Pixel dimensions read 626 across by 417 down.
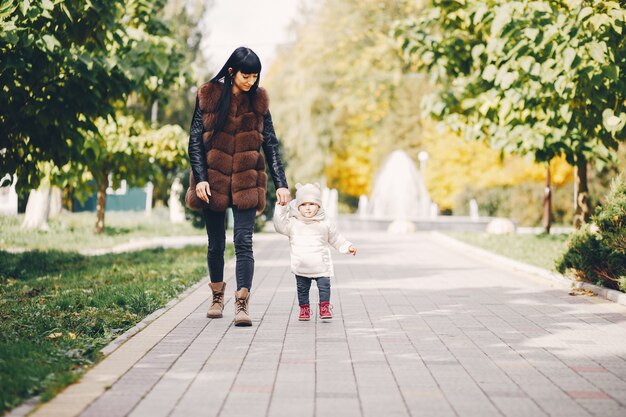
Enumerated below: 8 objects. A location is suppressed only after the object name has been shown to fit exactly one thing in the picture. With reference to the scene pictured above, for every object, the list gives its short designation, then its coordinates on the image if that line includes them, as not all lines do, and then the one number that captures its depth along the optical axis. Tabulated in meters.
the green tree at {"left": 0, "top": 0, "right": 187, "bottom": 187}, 10.09
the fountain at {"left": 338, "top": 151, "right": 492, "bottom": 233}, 42.28
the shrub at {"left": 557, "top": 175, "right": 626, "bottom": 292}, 9.91
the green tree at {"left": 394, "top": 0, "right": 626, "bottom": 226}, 11.81
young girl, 7.86
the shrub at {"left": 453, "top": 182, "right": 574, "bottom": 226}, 39.50
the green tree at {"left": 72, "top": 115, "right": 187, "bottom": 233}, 20.89
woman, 7.51
